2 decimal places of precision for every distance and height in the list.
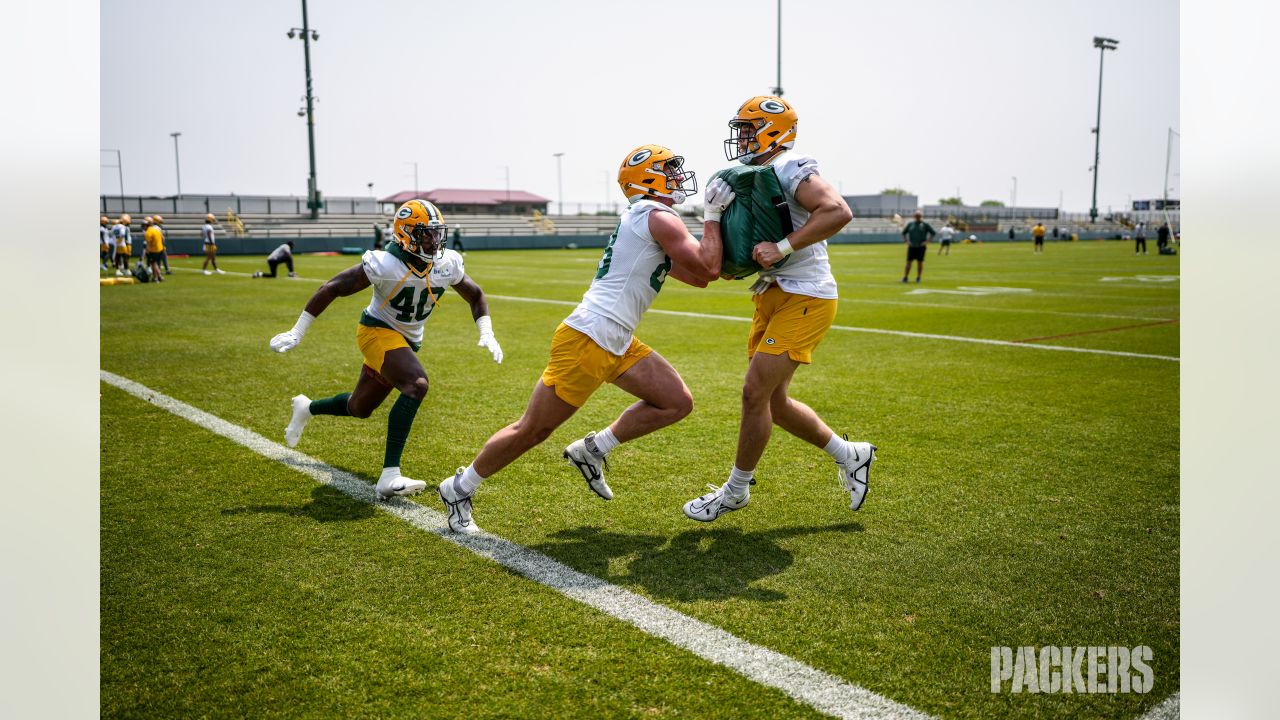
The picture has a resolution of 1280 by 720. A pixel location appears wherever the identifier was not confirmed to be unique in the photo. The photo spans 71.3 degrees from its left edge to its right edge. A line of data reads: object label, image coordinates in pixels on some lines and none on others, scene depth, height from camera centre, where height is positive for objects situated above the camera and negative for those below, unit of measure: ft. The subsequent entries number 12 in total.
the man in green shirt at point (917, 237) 72.64 +2.35
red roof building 302.04 +21.96
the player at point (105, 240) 86.89 +1.84
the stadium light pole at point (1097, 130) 195.83 +36.59
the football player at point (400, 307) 17.62 -0.94
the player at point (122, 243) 83.56 +1.46
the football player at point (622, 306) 14.55 -0.72
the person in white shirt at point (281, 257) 78.79 +0.27
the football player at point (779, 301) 14.30 -0.62
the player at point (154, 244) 76.33 +1.28
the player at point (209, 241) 90.27 +1.87
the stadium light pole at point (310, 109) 142.20 +24.52
